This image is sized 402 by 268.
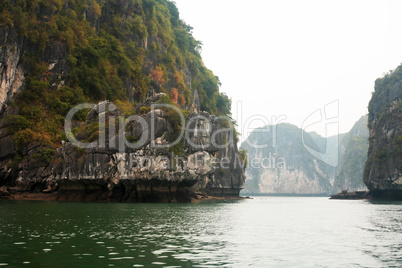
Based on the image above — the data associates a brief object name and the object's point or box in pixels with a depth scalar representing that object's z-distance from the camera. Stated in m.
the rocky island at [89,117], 42.22
